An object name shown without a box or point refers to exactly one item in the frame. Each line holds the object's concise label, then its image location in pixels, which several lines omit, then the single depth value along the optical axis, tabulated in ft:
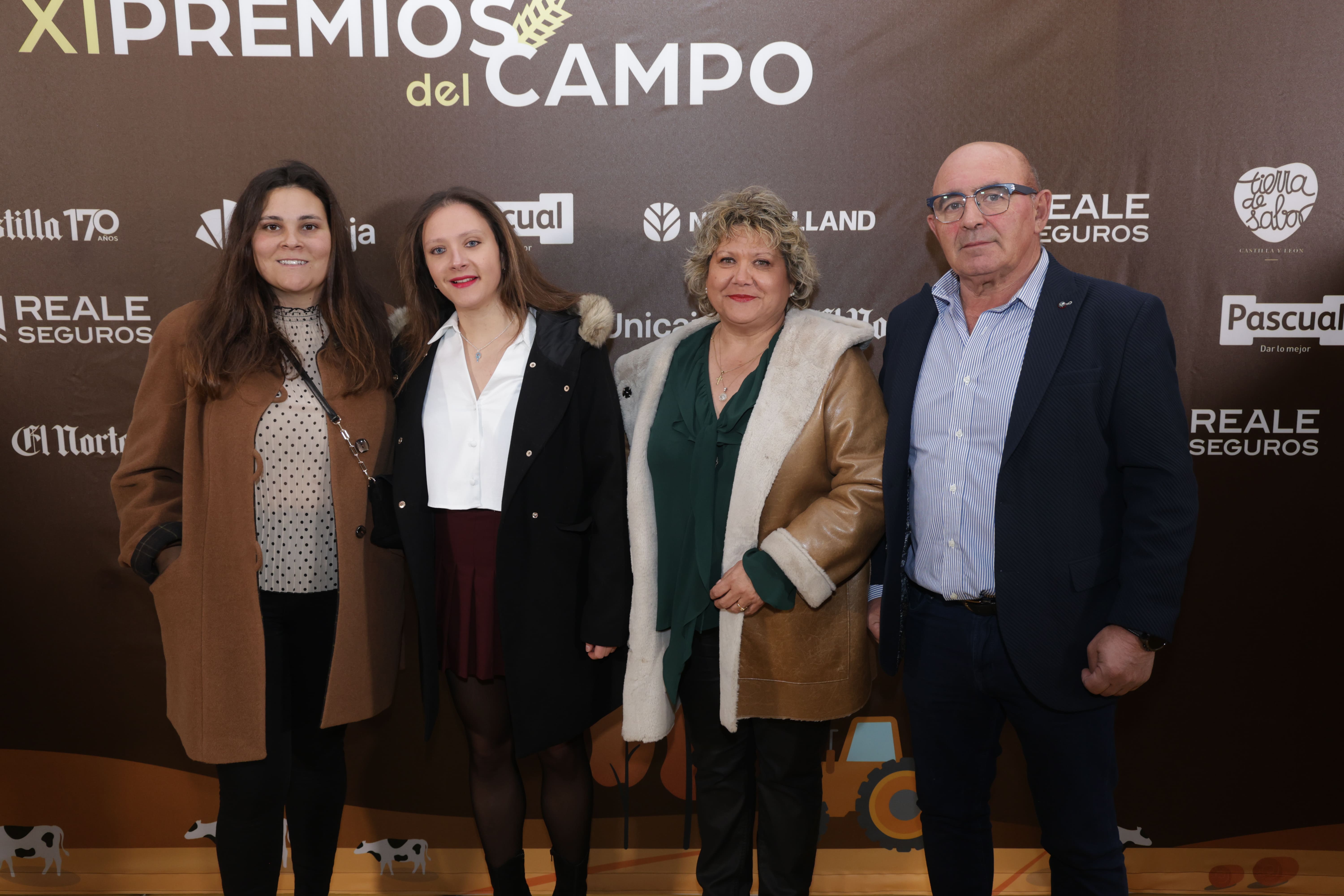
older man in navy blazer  5.74
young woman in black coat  6.74
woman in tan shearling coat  6.55
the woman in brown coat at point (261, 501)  6.64
